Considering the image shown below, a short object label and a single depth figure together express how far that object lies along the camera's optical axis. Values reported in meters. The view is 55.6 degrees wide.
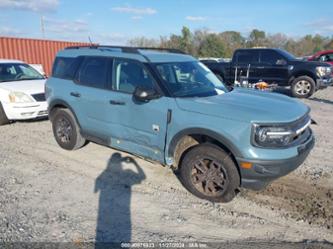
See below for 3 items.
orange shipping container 14.91
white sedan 7.35
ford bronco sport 3.60
